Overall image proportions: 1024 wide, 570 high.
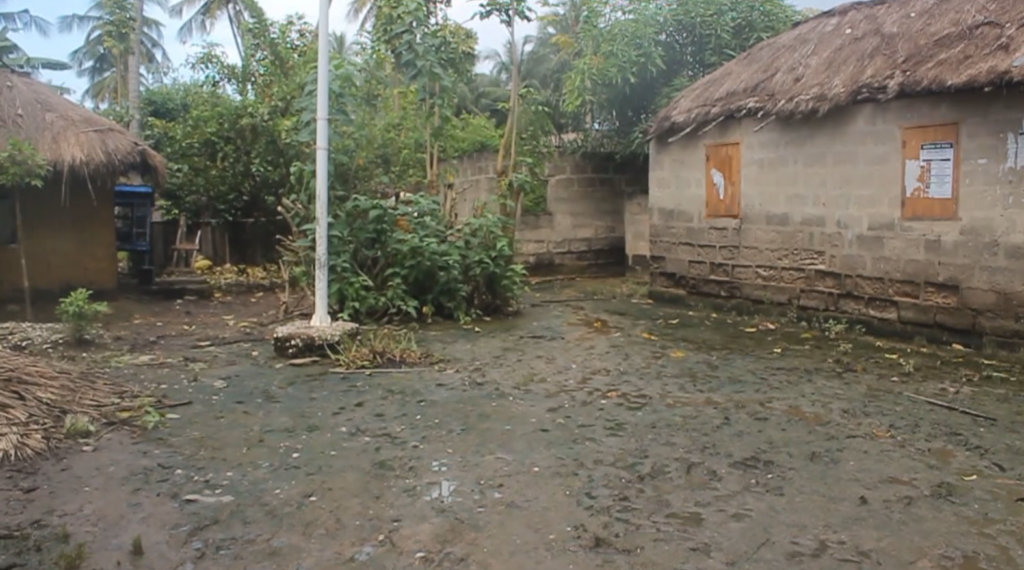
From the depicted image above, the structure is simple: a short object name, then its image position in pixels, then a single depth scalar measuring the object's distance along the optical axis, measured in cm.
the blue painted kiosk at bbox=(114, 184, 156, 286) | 1109
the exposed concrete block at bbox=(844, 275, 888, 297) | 729
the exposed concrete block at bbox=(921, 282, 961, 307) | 668
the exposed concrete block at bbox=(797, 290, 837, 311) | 778
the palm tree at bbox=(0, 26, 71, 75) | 2234
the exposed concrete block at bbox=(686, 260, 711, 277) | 916
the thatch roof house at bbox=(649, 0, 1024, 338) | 636
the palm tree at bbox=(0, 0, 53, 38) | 2741
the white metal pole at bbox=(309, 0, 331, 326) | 648
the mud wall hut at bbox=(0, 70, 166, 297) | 886
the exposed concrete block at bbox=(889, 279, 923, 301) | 697
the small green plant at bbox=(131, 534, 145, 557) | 286
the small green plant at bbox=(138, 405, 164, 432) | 447
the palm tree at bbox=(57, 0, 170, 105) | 2614
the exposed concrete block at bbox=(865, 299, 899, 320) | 717
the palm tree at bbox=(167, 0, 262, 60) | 2059
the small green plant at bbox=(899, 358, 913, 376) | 585
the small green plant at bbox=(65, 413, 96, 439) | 418
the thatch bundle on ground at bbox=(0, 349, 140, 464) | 398
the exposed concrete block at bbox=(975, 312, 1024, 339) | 625
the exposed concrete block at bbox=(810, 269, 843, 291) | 770
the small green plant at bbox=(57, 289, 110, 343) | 674
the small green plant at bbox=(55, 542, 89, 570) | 273
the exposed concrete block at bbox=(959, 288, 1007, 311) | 637
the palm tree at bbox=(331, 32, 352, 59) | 2451
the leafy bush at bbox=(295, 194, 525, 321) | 791
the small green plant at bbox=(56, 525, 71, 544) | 295
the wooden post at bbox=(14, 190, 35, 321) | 852
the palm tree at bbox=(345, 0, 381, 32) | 2115
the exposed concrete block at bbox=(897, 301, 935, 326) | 686
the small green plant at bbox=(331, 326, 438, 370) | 608
